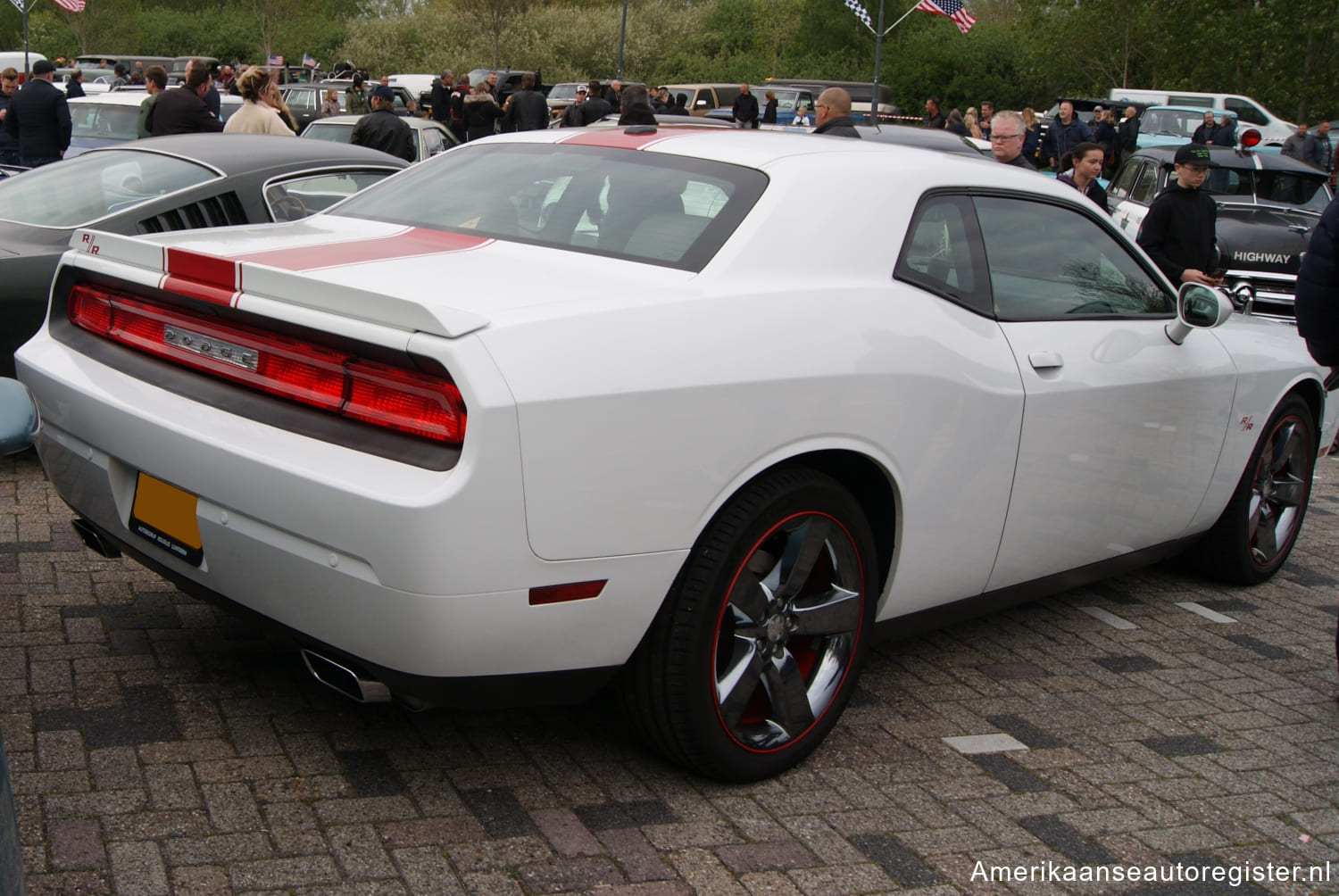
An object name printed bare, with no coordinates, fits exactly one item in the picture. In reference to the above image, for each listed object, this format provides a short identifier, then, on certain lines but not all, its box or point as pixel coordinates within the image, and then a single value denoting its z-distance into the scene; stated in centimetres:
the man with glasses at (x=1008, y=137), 799
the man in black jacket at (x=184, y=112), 1041
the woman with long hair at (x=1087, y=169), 936
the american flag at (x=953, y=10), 2931
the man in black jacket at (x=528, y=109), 1895
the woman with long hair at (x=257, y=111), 982
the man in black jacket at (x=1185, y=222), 751
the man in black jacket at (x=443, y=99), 2543
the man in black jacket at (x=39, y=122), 1142
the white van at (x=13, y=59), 3600
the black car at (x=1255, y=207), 1216
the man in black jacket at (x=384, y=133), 1209
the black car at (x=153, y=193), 552
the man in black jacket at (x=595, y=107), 1923
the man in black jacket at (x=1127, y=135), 2402
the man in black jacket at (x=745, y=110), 2808
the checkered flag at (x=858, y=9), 3223
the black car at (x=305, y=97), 3039
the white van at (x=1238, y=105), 3394
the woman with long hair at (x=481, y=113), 2016
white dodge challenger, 273
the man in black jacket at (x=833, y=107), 922
